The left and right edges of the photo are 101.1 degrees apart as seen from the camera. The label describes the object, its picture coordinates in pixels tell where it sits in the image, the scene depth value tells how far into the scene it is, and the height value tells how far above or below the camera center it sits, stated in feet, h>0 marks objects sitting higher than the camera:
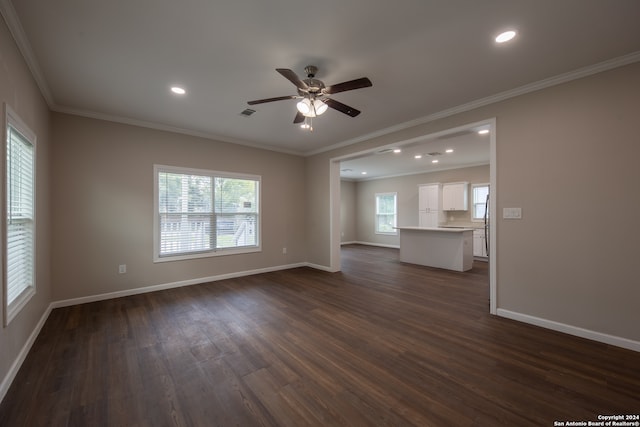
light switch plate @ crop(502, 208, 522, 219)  10.09 -0.01
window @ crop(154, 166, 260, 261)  14.43 +0.10
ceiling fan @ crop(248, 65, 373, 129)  7.61 +3.73
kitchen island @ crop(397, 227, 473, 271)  18.99 -2.60
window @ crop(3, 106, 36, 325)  6.72 -0.03
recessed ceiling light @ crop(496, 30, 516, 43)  6.90 +4.74
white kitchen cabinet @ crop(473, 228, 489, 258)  23.72 -2.78
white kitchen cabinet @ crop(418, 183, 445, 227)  26.73 +0.85
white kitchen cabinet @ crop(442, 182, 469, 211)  25.26 +1.65
